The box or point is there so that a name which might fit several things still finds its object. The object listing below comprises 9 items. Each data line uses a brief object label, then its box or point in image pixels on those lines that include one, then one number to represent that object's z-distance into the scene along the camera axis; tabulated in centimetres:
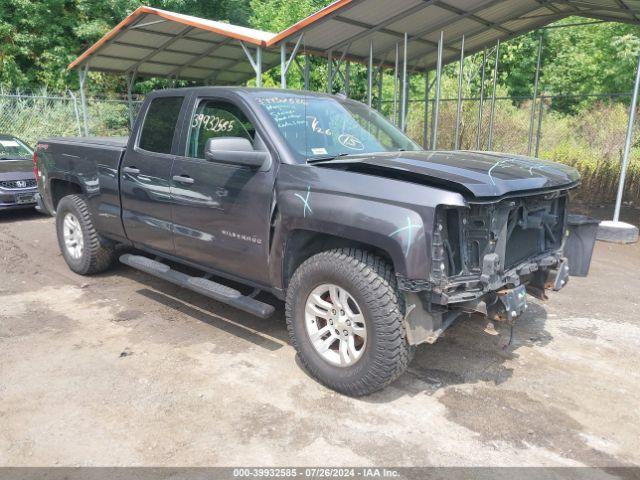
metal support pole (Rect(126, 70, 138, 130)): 1446
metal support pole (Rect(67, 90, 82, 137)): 1693
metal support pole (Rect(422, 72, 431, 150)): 1278
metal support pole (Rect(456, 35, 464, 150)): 1087
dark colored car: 903
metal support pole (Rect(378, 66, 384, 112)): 1236
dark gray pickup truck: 312
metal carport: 909
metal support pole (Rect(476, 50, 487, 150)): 1212
